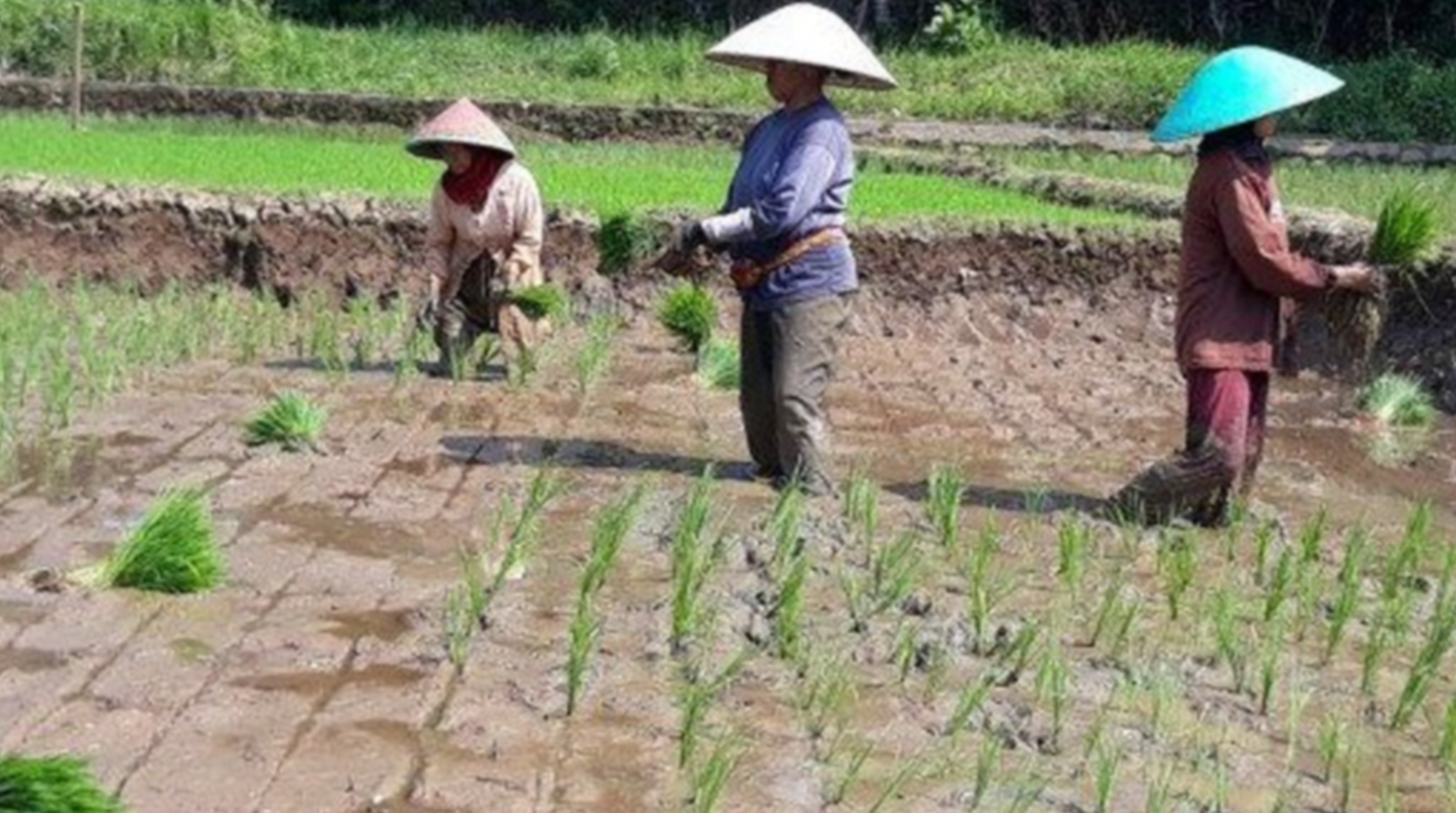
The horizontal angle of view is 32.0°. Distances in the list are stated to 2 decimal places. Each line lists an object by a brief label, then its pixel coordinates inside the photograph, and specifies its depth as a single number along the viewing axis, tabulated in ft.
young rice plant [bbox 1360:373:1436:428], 30.22
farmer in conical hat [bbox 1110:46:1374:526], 22.25
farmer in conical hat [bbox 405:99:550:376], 28.45
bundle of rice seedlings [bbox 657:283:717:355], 30.89
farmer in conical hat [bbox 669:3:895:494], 22.68
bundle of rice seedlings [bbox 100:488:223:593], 17.35
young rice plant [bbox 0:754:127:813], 10.92
